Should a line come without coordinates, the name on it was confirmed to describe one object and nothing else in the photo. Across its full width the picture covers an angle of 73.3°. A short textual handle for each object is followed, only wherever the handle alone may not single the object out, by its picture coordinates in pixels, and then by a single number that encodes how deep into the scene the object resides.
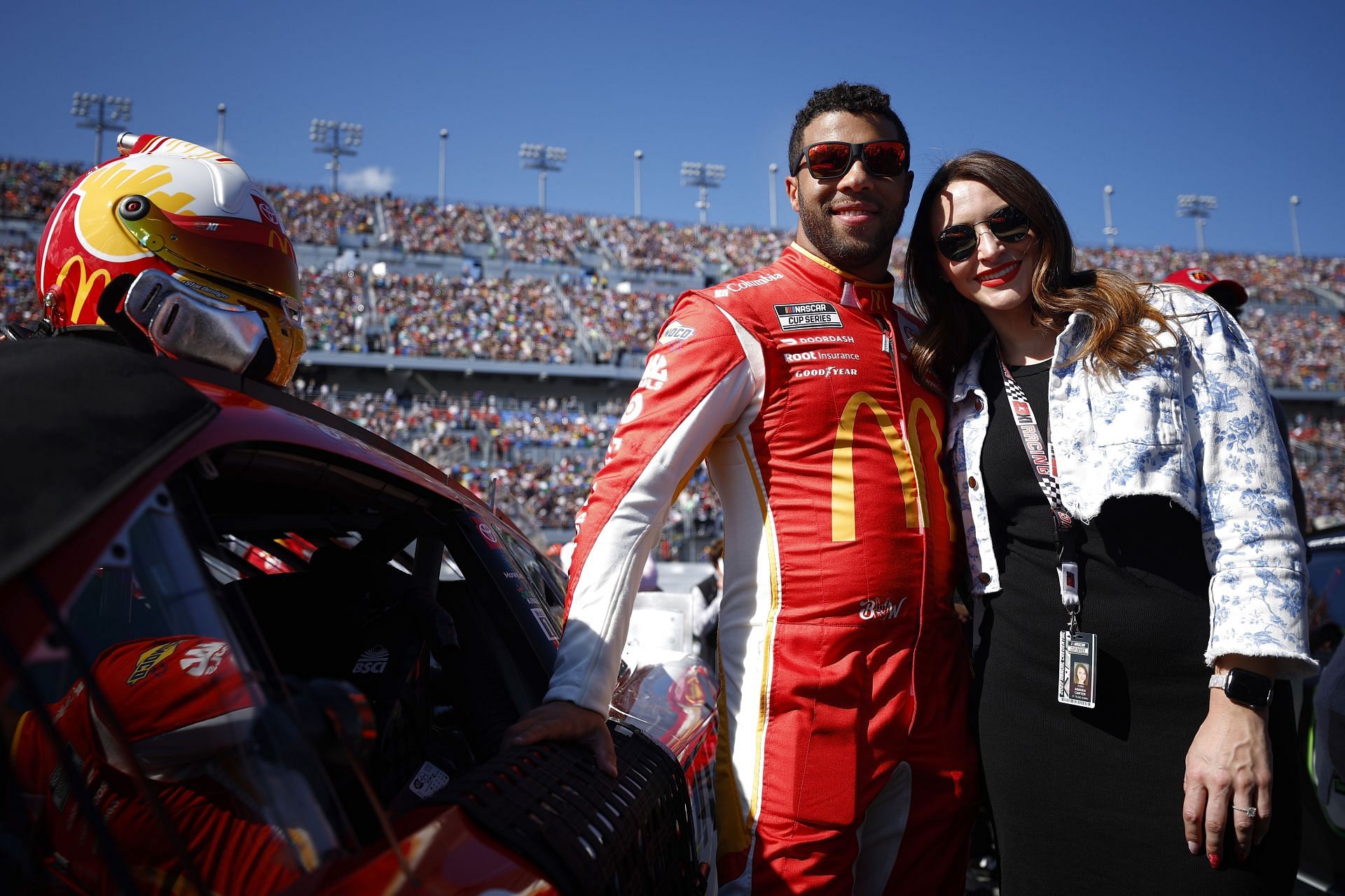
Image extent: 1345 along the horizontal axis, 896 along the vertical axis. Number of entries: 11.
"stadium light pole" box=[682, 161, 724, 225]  50.69
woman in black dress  1.59
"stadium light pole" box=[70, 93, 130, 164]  39.97
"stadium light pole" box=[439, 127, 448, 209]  43.84
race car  0.85
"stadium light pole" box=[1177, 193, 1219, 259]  54.38
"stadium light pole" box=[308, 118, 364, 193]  43.66
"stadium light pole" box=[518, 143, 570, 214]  47.75
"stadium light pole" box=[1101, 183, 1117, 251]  51.69
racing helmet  1.92
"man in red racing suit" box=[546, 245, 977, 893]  1.80
